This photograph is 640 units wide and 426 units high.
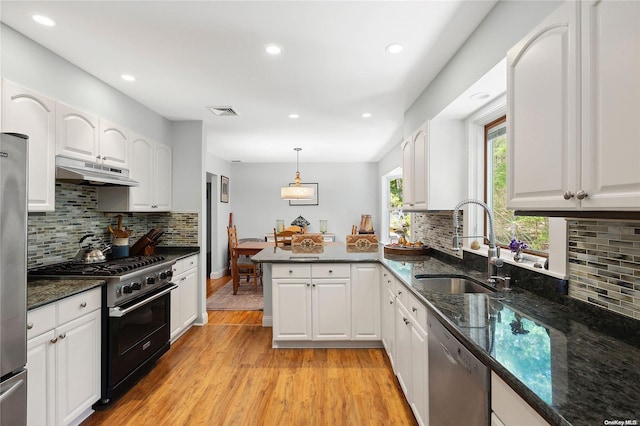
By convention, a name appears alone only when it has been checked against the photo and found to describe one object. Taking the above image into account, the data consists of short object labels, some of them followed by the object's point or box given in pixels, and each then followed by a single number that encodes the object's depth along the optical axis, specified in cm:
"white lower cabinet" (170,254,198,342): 317
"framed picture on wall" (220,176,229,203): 645
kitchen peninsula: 76
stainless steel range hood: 219
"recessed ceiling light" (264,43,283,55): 212
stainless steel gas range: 217
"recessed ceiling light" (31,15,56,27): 183
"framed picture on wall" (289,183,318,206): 721
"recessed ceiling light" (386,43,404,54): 210
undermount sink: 220
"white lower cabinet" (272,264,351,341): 303
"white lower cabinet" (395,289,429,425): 172
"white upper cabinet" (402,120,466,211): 261
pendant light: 560
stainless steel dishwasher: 111
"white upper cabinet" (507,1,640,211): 84
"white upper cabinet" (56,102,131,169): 225
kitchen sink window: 196
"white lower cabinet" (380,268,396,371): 251
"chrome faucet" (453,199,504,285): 186
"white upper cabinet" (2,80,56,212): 185
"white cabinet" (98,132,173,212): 298
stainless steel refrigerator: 129
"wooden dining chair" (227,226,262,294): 512
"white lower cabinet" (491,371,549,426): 83
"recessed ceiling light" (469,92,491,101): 210
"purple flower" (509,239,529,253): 180
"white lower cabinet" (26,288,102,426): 165
